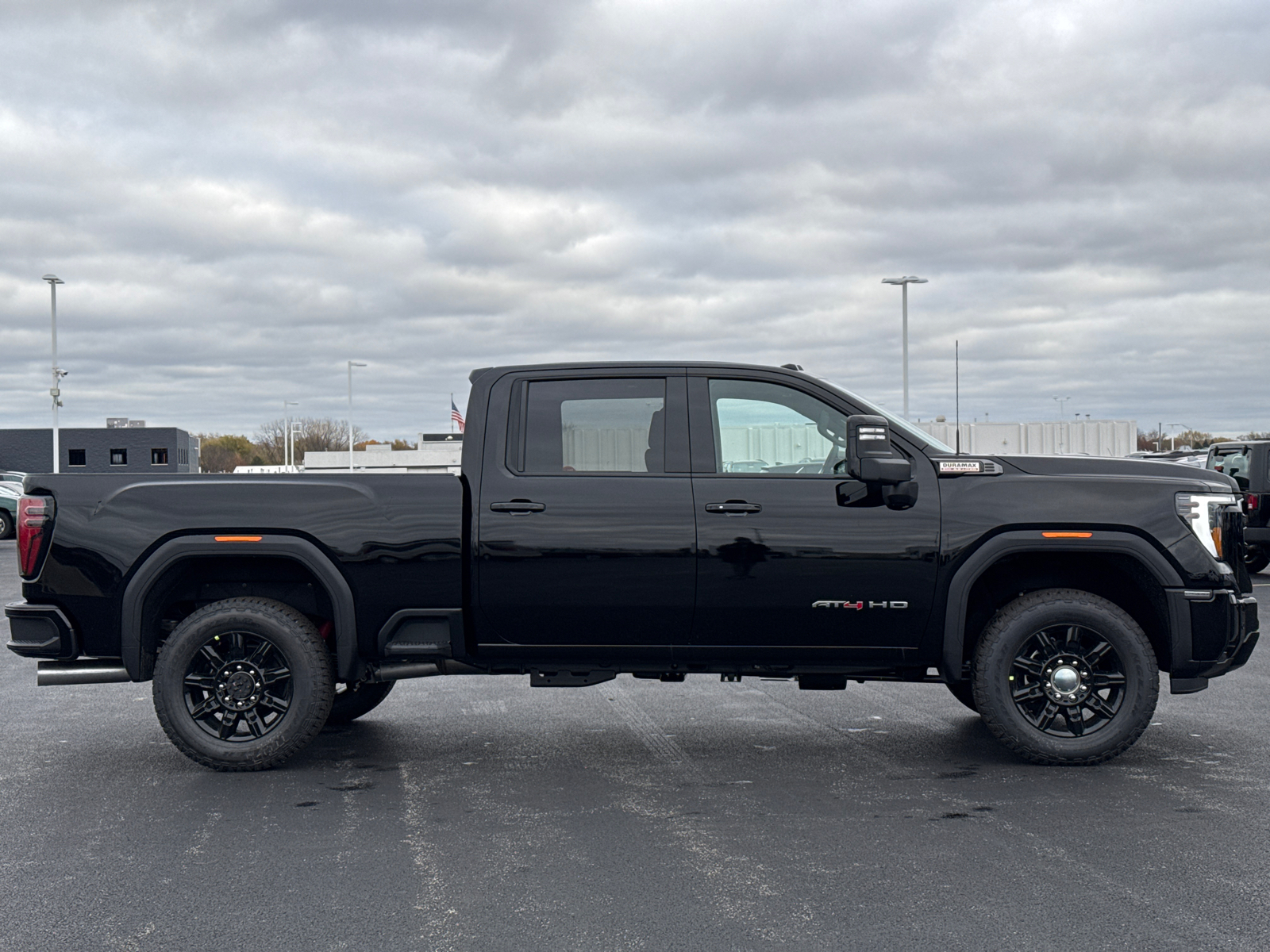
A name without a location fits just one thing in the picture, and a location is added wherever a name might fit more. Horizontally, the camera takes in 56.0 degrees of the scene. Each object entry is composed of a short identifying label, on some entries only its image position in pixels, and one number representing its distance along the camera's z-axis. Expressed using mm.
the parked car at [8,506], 29500
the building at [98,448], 77375
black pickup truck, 6098
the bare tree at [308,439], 114312
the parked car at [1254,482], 16016
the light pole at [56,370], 45581
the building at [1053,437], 48812
